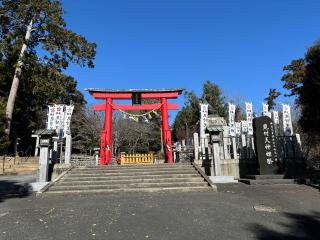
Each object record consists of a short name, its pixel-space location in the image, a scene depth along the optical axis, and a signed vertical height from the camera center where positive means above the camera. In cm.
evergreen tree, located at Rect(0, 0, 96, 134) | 2017 +880
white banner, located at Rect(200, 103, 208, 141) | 1761 +274
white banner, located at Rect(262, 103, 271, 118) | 1800 +307
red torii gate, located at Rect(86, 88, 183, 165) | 1741 +349
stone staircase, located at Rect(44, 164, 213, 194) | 996 -61
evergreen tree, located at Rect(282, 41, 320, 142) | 1127 +254
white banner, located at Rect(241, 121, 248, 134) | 1873 +211
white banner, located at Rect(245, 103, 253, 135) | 1811 +279
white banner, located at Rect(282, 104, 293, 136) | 1607 +204
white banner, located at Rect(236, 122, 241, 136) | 1960 +217
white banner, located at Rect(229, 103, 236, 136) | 1795 +254
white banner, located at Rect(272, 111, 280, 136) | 1802 +261
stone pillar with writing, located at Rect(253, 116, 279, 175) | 1148 +55
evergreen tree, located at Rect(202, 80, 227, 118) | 3272 +709
